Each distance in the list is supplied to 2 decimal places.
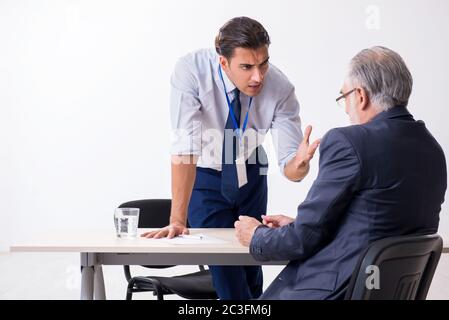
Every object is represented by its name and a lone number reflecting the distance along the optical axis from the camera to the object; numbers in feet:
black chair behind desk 9.98
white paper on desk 7.59
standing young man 8.59
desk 7.23
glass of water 8.03
